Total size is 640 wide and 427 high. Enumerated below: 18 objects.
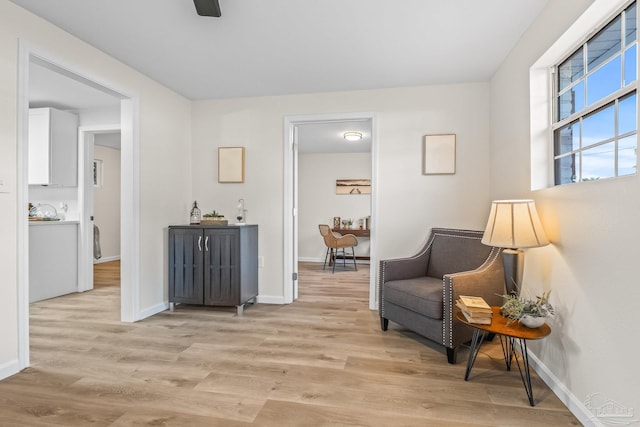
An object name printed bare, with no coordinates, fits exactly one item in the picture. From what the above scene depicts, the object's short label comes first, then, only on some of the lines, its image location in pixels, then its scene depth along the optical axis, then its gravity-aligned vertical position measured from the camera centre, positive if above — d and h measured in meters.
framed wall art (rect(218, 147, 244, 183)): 3.90 +0.53
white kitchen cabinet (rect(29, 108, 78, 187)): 4.15 +0.79
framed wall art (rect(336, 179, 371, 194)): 7.01 +0.51
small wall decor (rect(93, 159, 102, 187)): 6.63 +0.72
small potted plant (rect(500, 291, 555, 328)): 1.85 -0.55
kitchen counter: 3.85 -0.16
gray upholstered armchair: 2.36 -0.58
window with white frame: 1.57 +0.56
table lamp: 2.04 -0.11
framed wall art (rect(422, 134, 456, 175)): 3.46 +0.58
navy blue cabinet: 3.40 -0.56
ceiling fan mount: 1.87 +1.14
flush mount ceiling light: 5.33 +1.19
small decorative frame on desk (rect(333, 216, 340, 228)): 7.05 -0.23
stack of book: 1.97 -0.59
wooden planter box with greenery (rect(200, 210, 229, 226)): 3.65 -0.11
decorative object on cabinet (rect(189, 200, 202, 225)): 3.82 -0.07
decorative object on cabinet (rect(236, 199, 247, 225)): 3.83 -0.03
